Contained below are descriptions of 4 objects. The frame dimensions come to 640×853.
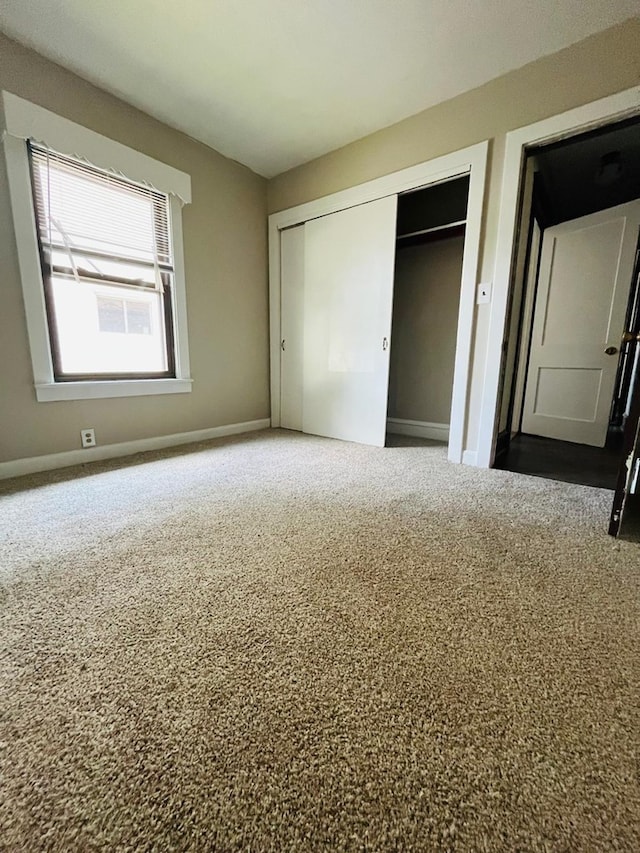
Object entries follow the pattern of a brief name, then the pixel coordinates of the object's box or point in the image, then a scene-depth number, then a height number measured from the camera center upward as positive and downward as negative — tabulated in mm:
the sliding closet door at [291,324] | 3336 +385
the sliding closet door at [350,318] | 2842 +398
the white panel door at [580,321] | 2802 +396
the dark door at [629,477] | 1437 -472
